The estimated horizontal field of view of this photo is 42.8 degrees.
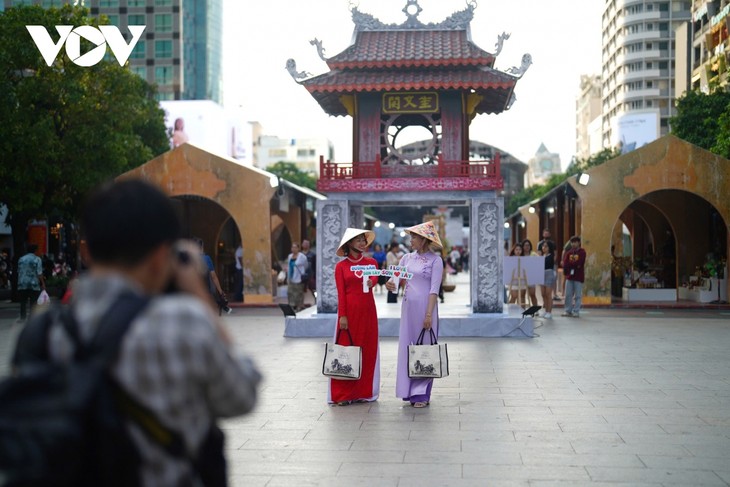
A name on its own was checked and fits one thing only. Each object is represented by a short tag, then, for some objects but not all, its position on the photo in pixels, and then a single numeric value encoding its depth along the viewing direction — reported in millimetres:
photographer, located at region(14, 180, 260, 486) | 2445
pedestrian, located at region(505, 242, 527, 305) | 20000
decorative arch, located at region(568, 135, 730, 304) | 22516
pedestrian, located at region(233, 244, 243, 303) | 24281
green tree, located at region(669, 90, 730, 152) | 33000
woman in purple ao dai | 8867
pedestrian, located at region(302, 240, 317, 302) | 20625
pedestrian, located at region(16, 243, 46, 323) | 18109
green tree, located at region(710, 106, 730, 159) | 24222
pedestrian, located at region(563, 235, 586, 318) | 19344
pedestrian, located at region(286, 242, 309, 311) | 20016
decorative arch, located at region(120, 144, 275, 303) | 22969
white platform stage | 15656
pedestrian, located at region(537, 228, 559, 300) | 20656
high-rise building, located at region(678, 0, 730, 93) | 43375
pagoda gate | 16797
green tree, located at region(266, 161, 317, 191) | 69531
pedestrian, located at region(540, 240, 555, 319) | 19625
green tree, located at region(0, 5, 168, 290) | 23922
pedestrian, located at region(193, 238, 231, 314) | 14609
